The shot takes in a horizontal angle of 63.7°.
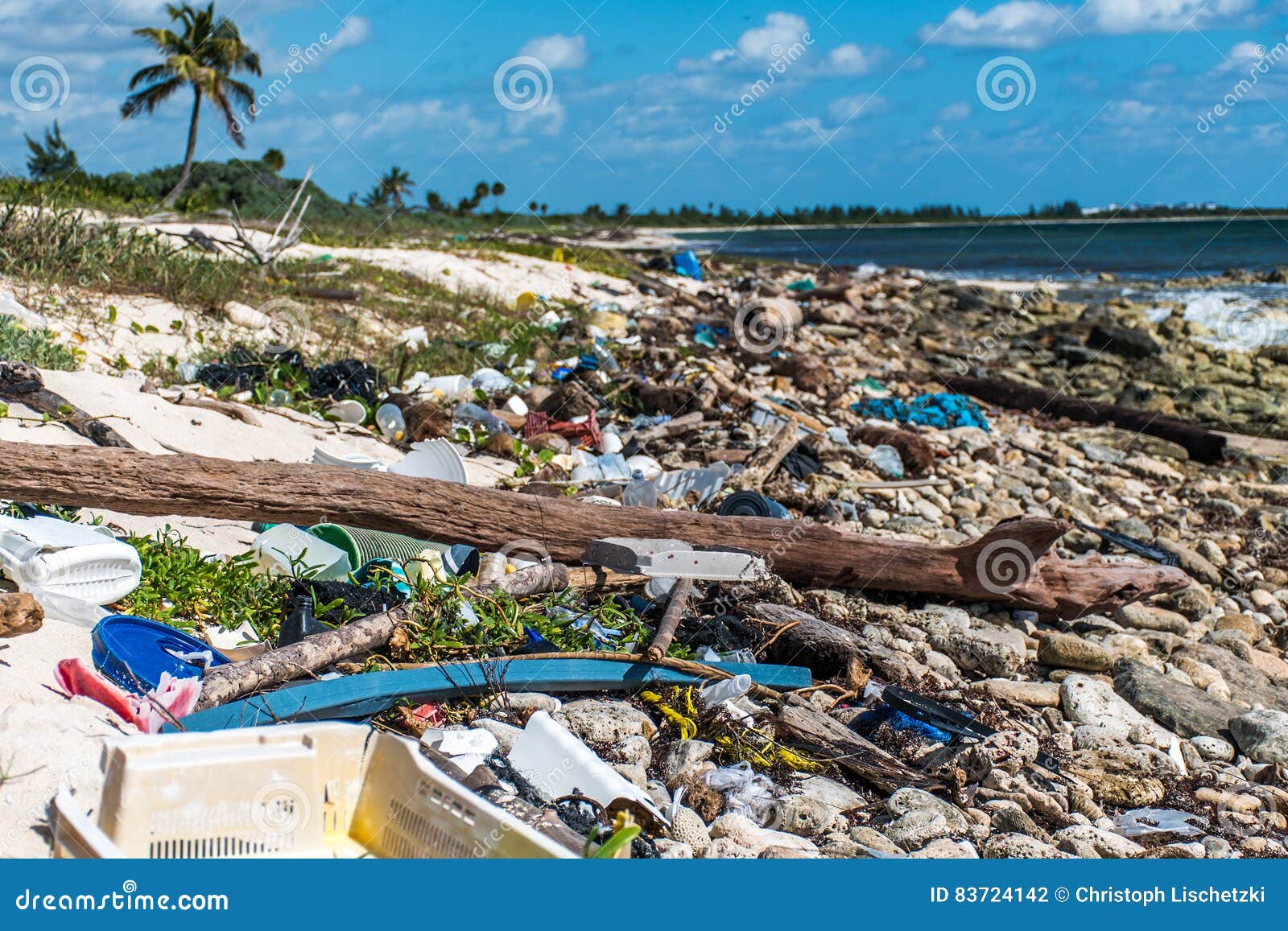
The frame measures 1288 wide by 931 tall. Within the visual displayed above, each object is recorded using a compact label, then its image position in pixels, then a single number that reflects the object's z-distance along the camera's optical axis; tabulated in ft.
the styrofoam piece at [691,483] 19.29
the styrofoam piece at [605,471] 20.24
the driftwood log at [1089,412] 29.07
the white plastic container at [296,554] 12.78
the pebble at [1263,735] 12.28
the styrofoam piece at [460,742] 9.77
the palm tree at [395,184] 126.41
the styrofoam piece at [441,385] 24.62
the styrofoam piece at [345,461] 17.22
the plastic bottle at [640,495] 18.30
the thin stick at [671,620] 11.87
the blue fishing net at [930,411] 29.81
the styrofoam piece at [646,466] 20.92
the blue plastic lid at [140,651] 9.53
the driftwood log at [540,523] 12.23
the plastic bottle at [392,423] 21.38
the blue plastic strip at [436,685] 9.53
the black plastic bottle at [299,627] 11.28
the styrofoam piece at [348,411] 21.57
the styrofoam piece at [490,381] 25.64
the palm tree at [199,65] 76.74
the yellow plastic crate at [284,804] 6.56
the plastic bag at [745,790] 9.81
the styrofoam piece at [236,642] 11.21
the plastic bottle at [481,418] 22.91
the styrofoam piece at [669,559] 13.64
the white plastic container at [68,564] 10.52
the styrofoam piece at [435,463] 16.97
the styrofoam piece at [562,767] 9.31
